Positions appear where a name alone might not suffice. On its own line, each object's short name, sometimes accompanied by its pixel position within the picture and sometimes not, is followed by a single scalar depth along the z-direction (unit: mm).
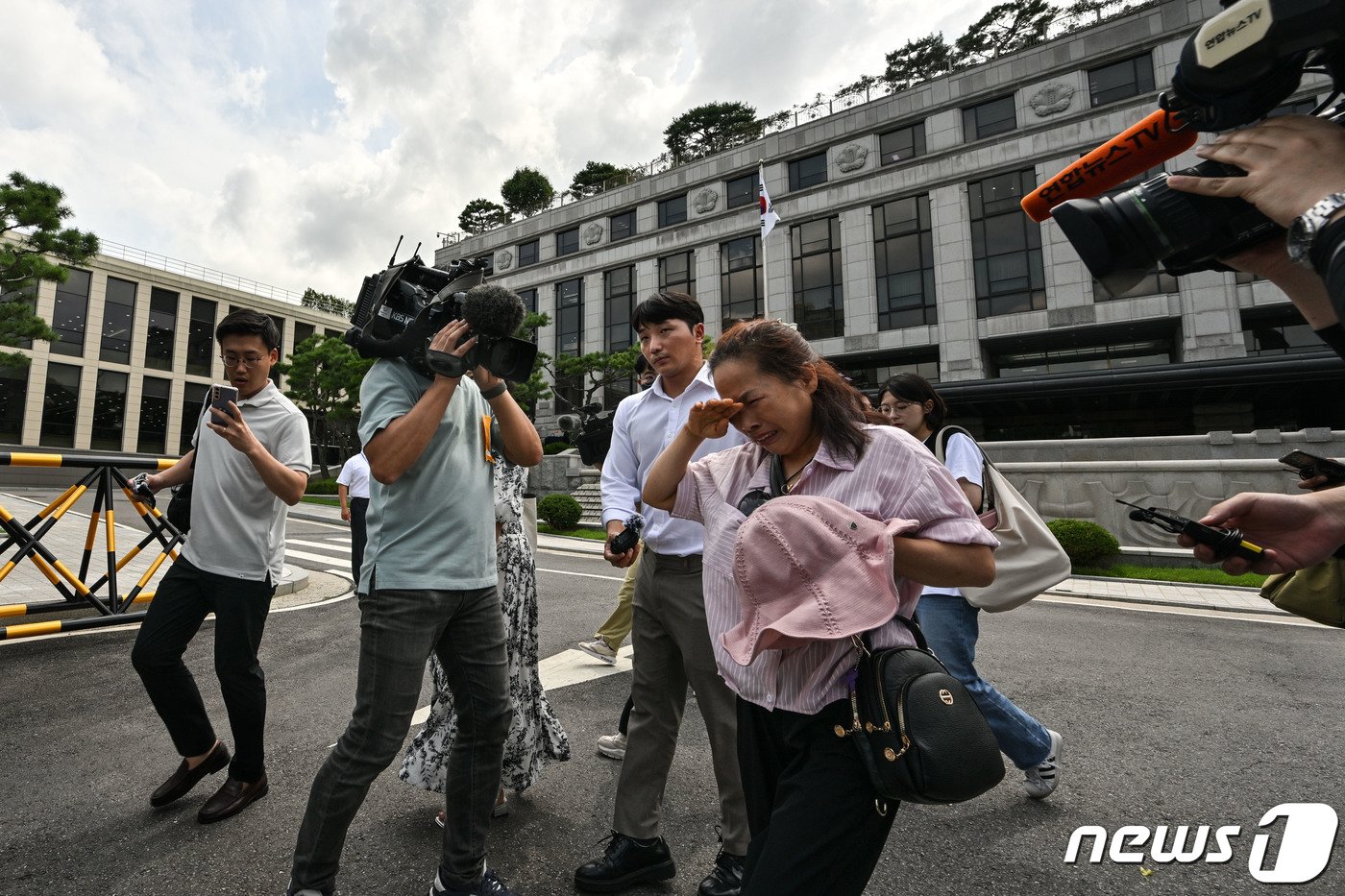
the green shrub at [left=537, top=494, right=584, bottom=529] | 18609
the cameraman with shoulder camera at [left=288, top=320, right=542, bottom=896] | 2027
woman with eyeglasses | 2965
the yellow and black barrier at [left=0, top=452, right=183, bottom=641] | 5223
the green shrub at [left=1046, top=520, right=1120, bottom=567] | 11953
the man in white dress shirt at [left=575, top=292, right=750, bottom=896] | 2344
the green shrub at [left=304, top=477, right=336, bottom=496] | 32941
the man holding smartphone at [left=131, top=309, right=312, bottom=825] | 2760
